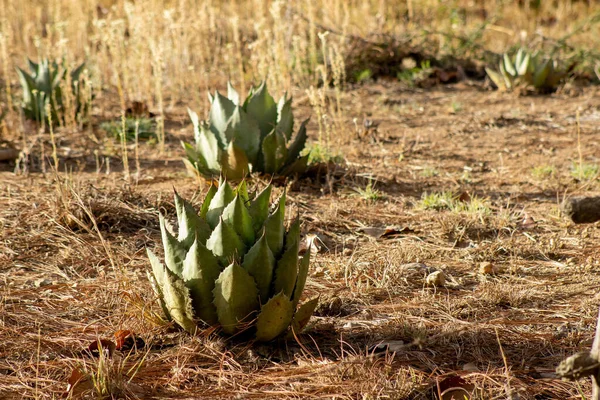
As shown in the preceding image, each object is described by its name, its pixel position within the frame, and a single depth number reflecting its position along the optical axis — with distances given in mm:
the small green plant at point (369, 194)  8687
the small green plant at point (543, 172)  9727
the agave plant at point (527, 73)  14078
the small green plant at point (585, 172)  9375
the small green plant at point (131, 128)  11437
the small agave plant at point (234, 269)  4641
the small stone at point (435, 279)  6141
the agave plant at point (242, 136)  8281
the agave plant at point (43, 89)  11289
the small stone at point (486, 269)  6473
